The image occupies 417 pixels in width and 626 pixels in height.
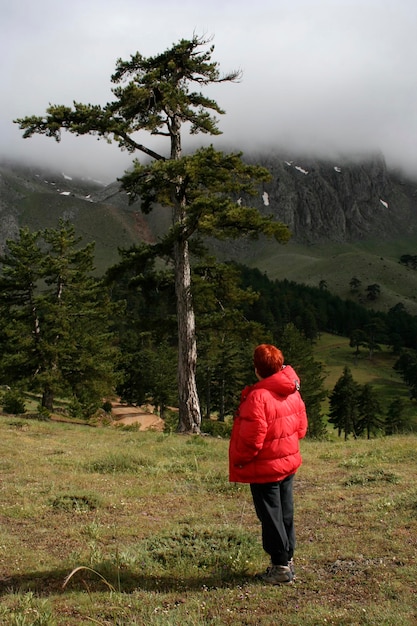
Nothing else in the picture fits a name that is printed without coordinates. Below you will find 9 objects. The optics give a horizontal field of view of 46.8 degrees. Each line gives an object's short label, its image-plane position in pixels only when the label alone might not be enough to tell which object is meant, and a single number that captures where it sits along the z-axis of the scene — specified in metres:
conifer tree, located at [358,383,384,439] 69.88
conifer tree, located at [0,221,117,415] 27.20
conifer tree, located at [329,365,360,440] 70.62
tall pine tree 16.66
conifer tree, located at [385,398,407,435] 71.31
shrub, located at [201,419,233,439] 20.08
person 4.92
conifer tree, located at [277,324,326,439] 54.69
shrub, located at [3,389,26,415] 25.55
